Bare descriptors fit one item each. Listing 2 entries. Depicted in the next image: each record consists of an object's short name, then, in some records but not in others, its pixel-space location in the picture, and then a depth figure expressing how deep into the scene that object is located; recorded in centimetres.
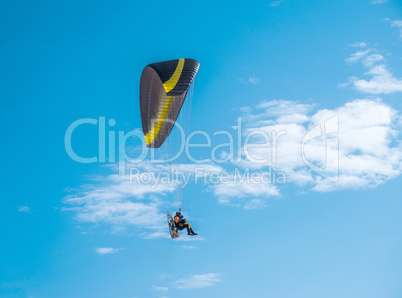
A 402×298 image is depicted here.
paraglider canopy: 3081
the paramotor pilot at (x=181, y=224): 3081
